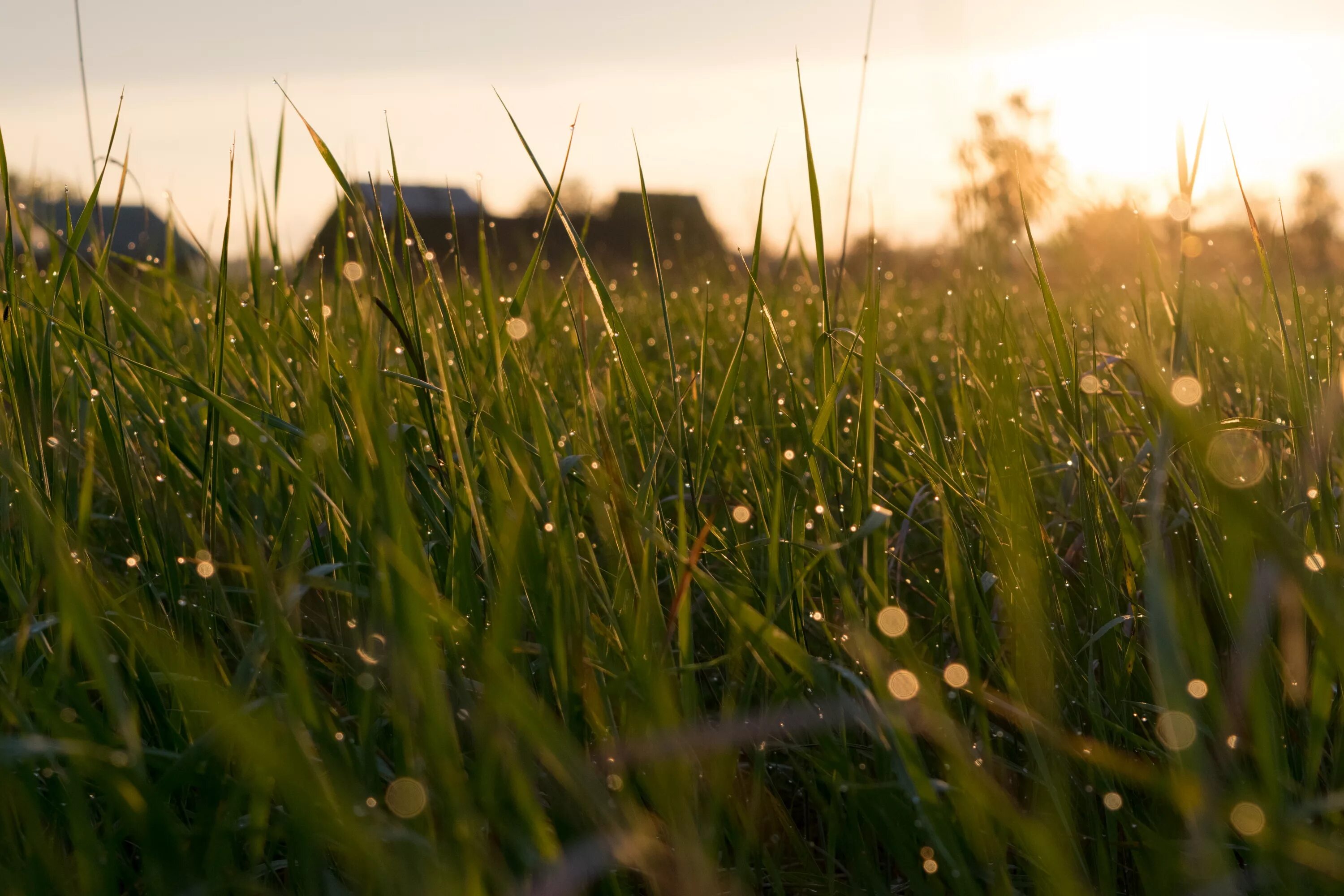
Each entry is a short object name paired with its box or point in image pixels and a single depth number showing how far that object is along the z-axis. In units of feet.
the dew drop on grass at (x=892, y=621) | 2.74
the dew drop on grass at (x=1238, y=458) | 2.47
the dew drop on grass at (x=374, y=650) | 2.35
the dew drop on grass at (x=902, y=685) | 2.55
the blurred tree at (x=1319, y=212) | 54.49
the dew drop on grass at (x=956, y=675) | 2.70
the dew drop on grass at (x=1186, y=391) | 2.92
